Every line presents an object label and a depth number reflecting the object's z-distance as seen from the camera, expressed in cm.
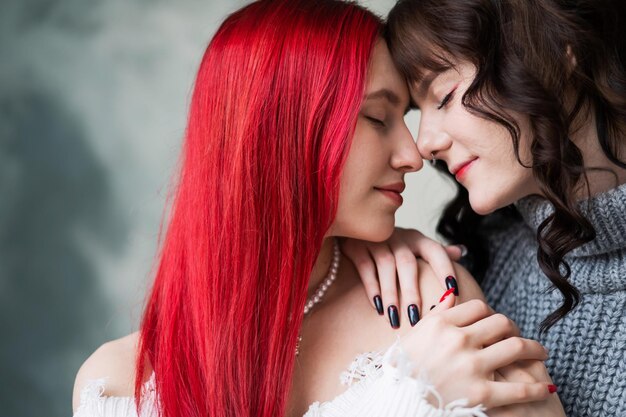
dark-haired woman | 147
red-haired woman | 146
